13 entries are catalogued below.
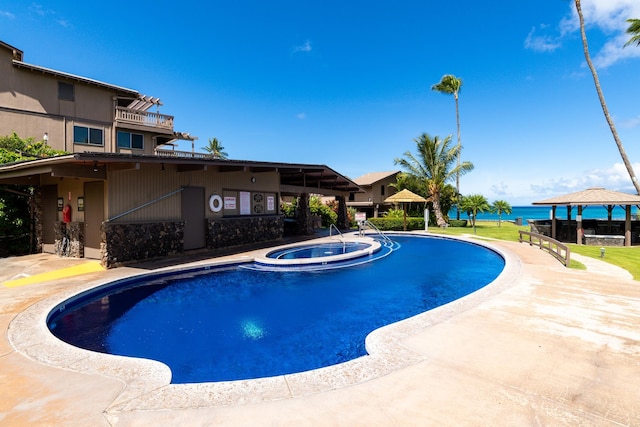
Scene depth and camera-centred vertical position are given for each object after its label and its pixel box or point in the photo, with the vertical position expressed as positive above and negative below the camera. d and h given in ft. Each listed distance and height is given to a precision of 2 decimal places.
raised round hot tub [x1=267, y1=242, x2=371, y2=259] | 46.01 -5.89
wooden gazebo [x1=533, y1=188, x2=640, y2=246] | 54.08 +2.19
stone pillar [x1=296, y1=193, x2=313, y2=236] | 69.39 -0.82
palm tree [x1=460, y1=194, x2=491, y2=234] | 97.04 +3.05
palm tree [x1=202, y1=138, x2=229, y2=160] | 213.46 +48.14
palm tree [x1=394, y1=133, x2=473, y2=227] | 97.81 +15.77
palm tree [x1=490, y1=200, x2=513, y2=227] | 107.55 +2.23
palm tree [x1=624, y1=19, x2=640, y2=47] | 62.39 +37.46
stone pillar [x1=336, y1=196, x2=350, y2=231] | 86.69 -0.23
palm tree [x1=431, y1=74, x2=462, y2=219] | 119.44 +50.87
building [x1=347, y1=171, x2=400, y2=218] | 119.14 +8.11
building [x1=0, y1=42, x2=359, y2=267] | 35.50 +5.03
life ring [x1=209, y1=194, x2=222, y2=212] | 47.18 +1.88
